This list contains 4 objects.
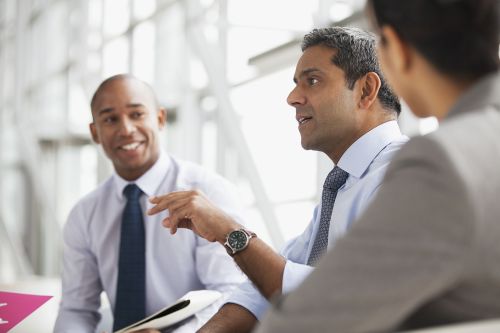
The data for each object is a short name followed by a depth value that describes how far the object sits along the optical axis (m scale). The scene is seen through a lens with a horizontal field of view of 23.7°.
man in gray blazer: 1.10
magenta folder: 2.15
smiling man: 2.55
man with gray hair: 2.01
